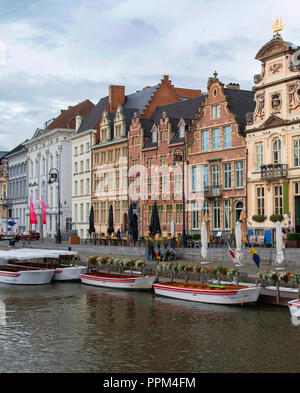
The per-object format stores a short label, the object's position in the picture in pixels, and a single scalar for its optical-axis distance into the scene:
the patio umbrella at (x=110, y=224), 50.75
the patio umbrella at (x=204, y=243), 34.34
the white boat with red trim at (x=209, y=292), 24.78
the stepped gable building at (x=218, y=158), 47.47
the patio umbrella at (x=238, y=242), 32.50
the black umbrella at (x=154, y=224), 42.78
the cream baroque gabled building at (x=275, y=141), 41.97
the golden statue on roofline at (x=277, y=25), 43.25
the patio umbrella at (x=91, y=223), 53.17
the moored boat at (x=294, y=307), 21.48
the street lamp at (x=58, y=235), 57.12
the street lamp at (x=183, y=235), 41.12
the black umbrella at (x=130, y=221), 47.52
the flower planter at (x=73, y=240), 55.44
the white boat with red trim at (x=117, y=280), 30.44
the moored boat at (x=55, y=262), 36.22
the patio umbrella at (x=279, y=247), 30.25
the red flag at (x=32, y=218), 58.94
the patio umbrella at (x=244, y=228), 37.53
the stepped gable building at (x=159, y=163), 54.59
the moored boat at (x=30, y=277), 35.47
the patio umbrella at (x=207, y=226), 39.14
